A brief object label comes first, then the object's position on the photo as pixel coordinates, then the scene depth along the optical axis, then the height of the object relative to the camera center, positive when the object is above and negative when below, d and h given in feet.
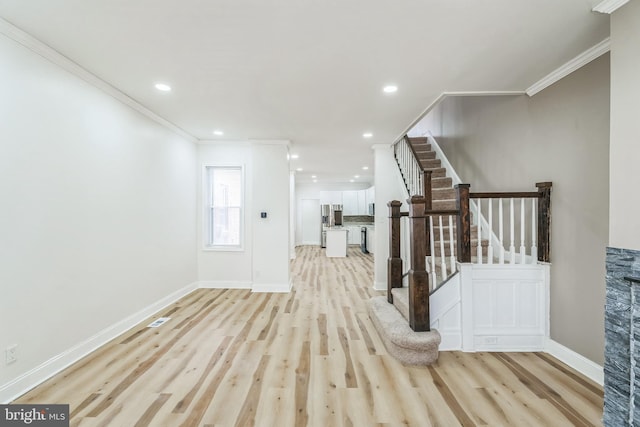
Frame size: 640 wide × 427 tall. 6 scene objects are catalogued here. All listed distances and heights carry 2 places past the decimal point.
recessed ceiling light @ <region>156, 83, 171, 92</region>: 8.93 +4.36
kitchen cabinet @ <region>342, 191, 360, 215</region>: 35.96 +1.34
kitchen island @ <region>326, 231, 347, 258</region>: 27.78 -3.19
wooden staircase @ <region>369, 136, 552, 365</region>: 8.07 -2.14
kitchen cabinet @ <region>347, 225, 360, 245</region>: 36.42 -2.80
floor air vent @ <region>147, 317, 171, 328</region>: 10.52 -4.48
